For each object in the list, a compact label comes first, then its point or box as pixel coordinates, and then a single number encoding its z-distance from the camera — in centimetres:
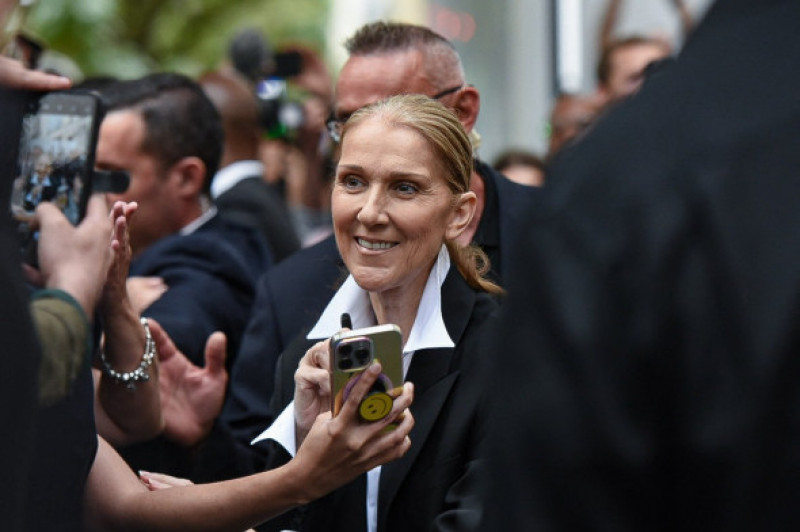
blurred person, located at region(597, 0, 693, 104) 1304
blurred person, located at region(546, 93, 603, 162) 1373
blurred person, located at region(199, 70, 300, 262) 1132
